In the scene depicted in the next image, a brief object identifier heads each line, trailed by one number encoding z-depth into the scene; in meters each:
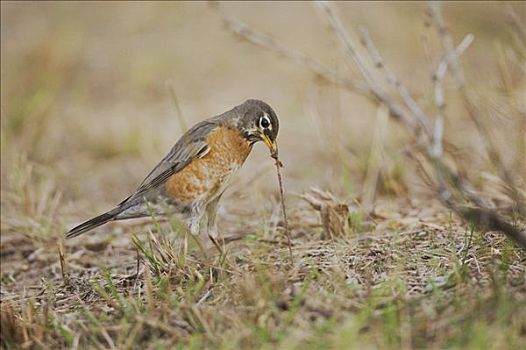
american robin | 9.27
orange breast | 9.29
